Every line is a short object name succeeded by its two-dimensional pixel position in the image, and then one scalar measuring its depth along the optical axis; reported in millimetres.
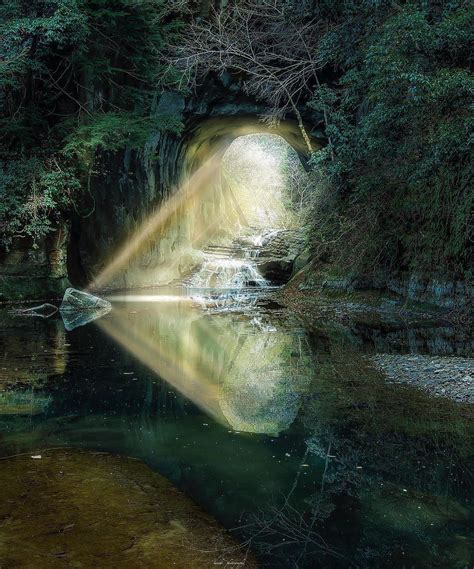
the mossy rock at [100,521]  2855
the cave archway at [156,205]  20625
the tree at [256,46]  17969
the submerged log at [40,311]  14047
